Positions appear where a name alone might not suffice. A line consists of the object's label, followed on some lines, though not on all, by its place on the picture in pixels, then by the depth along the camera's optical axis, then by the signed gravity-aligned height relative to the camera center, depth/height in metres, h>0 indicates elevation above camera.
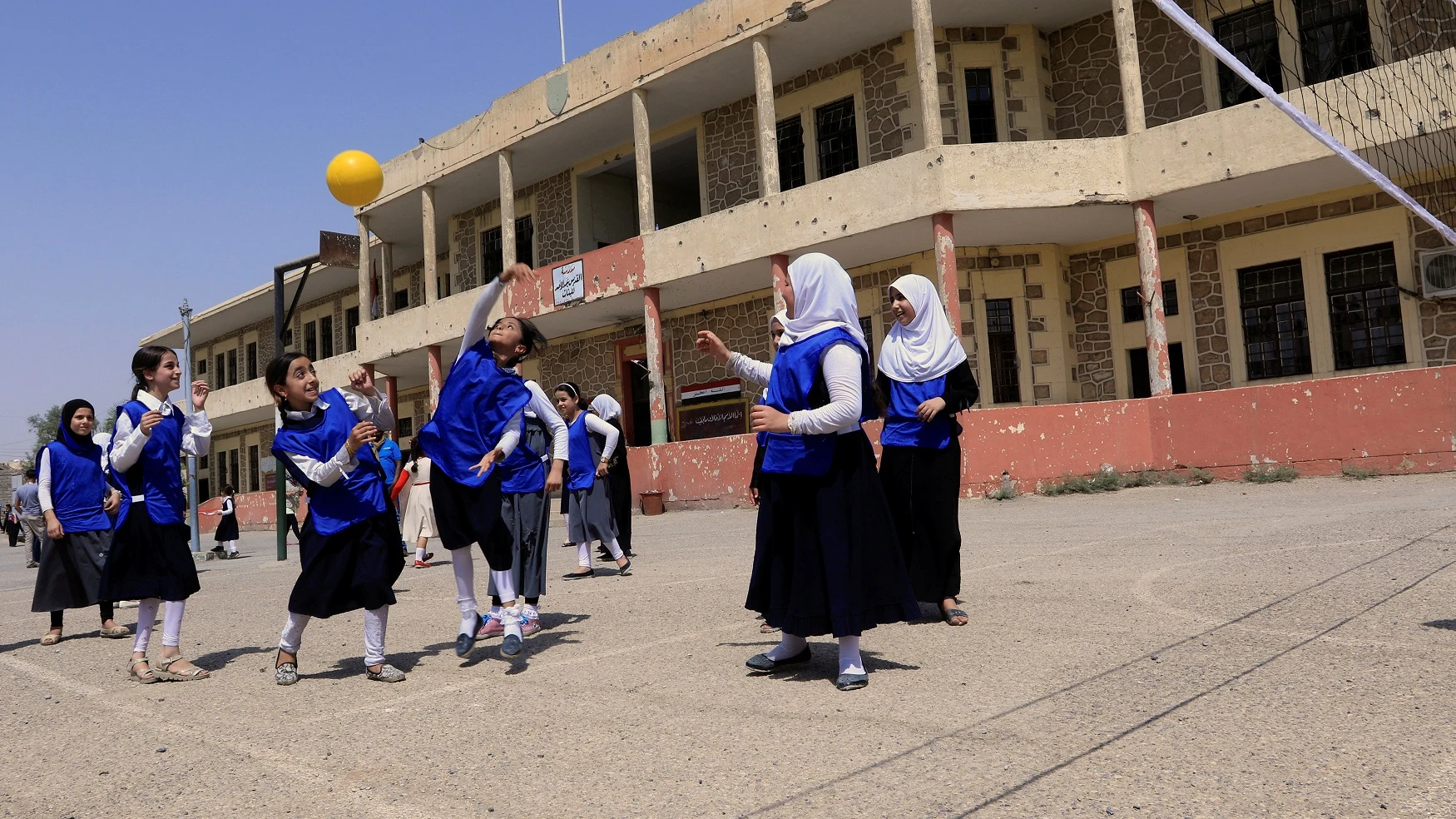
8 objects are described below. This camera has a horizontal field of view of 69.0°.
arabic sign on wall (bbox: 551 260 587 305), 21.08 +3.98
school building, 14.64 +3.85
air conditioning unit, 14.82 +2.19
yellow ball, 10.61 +3.18
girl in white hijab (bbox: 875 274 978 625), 5.59 +0.12
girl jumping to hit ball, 5.39 +0.19
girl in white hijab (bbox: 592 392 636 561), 9.96 -0.04
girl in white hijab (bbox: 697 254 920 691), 4.30 -0.12
